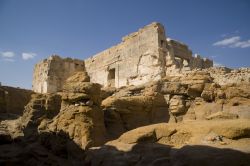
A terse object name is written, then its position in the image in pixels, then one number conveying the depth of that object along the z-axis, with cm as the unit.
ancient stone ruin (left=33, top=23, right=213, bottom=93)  1745
